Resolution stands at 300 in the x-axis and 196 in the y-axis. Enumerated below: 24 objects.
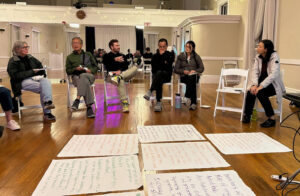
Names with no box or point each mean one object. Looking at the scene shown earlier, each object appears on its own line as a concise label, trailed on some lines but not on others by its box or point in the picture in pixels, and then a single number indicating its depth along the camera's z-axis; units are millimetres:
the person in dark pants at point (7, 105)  3002
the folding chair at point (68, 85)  4180
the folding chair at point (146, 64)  10758
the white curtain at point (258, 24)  5699
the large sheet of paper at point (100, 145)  2402
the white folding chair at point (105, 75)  4484
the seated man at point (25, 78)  3574
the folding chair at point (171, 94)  4439
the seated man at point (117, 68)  4281
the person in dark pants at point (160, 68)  4340
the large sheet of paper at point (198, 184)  1685
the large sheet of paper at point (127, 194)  1680
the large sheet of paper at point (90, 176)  1751
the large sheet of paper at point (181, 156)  2113
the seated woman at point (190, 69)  4387
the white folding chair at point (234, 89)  3650
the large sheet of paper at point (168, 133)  2809
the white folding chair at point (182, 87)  4627
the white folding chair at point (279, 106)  3520
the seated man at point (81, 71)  3883
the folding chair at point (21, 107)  3718
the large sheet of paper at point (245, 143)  2501
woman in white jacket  3365
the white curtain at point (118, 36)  13039
